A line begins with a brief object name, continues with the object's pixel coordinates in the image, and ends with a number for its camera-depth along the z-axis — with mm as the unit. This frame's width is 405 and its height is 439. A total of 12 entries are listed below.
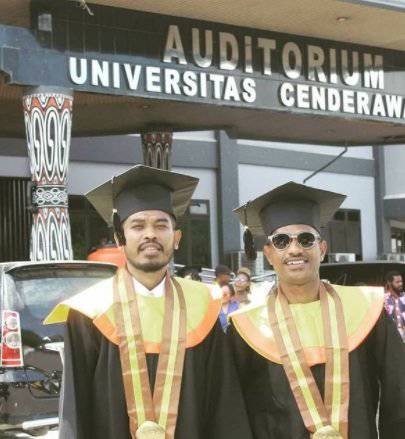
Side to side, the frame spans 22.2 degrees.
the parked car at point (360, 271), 11828
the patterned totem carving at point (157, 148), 17797
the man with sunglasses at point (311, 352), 4613
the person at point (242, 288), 11719
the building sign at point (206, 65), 13500
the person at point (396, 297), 11570
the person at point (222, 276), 12352
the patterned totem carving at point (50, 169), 13359
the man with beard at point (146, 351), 4488
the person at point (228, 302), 10933
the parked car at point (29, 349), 8586
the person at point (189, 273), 13230
